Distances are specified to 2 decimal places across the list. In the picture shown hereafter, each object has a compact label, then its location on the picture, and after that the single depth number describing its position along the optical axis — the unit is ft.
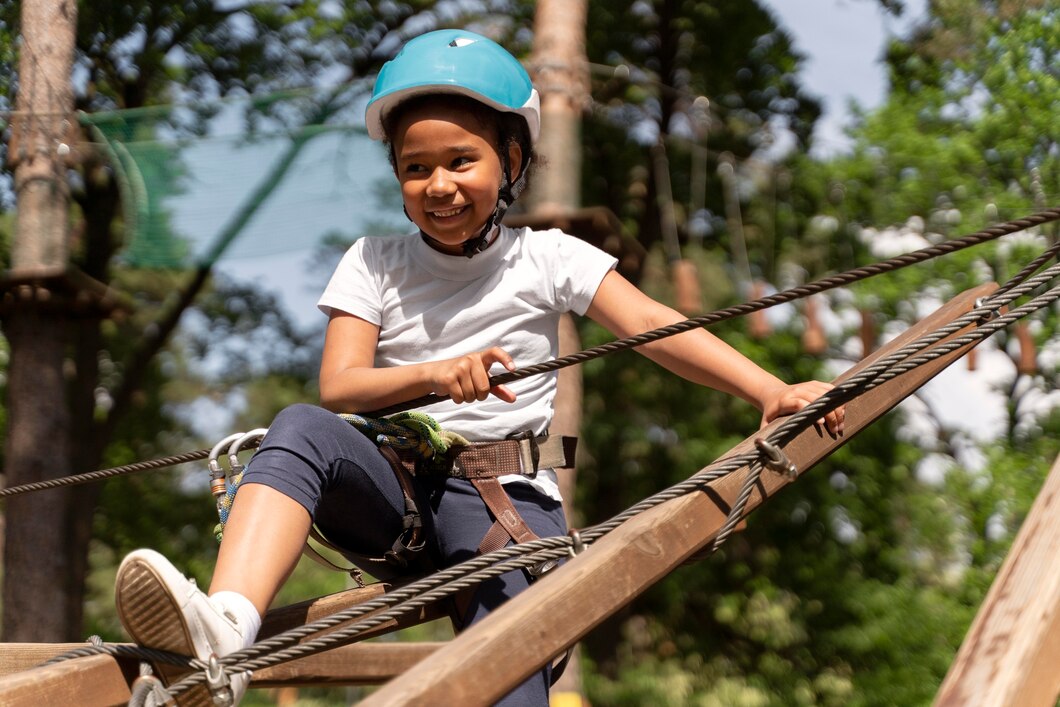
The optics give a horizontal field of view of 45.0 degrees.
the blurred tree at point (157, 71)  36.47
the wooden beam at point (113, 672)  6.14
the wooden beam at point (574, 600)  4.93
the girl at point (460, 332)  7.50
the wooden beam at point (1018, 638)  4.94
